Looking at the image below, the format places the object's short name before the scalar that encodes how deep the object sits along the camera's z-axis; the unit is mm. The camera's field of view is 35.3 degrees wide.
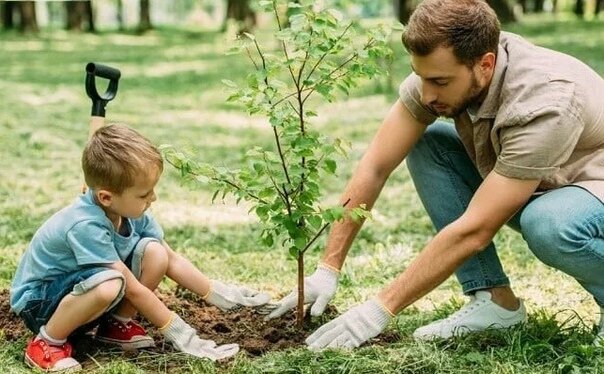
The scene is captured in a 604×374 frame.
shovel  3557
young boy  3152
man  3090
